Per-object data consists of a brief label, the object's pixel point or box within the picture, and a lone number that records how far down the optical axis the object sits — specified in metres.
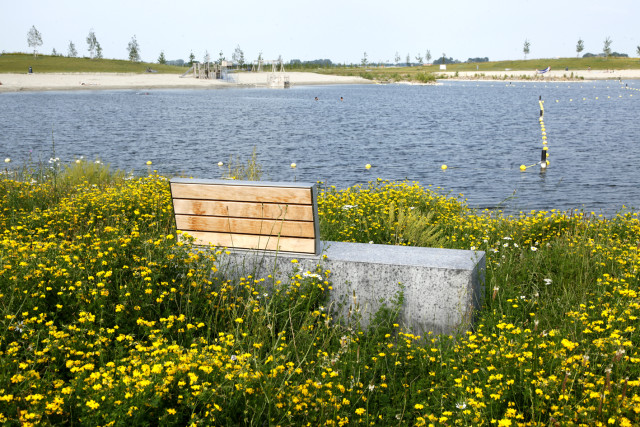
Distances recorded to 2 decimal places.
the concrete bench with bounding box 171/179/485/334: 4.72
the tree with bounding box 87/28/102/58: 119.12
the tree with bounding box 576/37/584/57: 157.10
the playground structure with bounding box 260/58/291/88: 86.44
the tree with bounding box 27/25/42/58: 106.81
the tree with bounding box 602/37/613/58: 151.48
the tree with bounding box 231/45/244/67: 135.07
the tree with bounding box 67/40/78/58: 130.25
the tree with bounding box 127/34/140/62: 121.44
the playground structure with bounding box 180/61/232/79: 91.92
